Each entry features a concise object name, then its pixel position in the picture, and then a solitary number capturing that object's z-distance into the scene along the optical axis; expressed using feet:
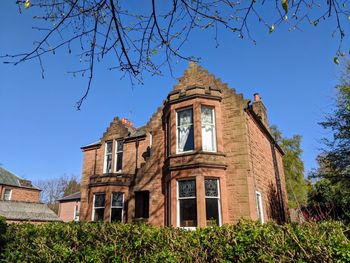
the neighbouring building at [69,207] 116.98
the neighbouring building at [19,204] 84.94
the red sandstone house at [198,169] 43.60
